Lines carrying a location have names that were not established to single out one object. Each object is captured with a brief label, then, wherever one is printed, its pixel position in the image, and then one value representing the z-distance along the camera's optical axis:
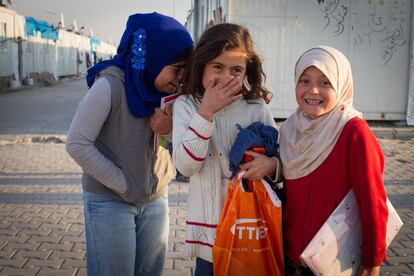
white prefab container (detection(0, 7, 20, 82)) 21.75
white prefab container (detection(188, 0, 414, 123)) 9.67
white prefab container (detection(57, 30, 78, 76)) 34.38
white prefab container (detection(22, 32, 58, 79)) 25.61
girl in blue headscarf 2.10
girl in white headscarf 1.79
